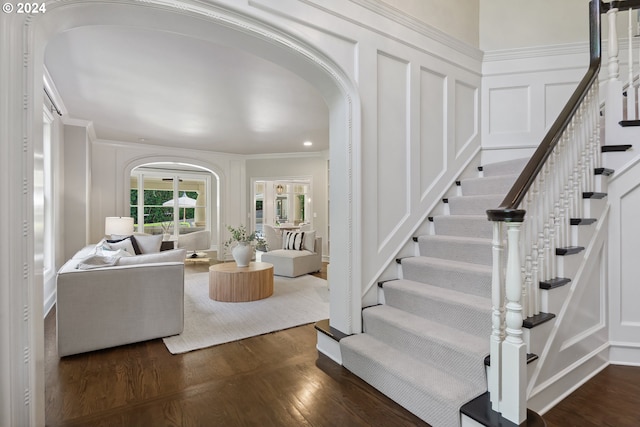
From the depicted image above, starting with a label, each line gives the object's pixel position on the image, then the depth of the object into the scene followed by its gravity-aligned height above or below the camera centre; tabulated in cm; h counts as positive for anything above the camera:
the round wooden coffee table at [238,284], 416 -99
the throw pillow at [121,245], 429 -48
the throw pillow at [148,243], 490 -51
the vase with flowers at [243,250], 443 -57
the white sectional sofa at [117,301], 264 -80
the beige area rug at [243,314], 304 -122
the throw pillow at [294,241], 610 -61
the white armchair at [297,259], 557 -90
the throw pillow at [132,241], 466 -45
